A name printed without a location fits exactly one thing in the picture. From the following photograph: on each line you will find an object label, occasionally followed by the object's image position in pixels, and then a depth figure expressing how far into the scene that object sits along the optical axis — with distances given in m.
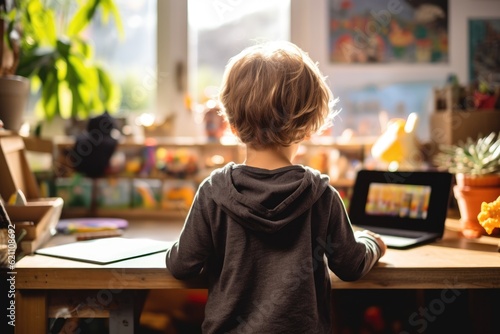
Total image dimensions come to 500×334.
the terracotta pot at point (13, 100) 1.50
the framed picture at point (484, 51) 2.03
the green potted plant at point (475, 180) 1.43
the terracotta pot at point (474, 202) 1.43
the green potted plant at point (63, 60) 1.87
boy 1.00
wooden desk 1.12
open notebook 1.19
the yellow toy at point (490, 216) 1.27
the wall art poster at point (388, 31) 2.03
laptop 1.42
